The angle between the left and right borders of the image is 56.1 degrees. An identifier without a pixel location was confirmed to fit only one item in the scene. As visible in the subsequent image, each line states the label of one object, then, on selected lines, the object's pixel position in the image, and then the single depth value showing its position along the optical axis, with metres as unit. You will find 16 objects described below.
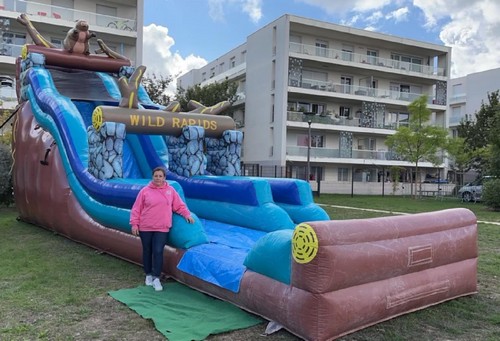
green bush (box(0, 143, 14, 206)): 12.34
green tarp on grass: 4.28
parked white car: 24.62
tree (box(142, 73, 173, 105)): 30.98
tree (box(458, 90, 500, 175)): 32.90
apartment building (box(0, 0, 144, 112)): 24.73
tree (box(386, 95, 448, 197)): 26.61
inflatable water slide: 4.15
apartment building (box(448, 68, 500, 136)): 45.09
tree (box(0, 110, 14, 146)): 16.42
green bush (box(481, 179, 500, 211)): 18.84
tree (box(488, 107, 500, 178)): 19.84
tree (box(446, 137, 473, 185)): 26.62
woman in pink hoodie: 5.50
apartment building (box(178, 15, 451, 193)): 31.08
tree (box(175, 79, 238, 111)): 33.03
